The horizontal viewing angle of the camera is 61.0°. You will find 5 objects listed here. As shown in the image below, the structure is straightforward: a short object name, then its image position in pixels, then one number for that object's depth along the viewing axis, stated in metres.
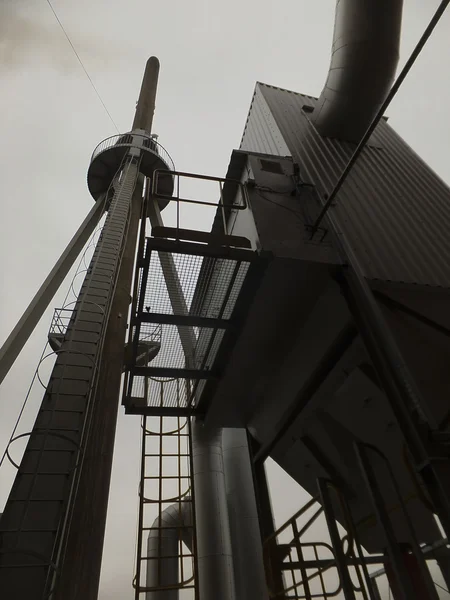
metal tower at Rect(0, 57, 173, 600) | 3.58
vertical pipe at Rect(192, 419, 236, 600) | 6.80
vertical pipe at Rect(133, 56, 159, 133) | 18.45
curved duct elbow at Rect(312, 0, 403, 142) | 6.84
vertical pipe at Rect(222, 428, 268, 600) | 6.78
